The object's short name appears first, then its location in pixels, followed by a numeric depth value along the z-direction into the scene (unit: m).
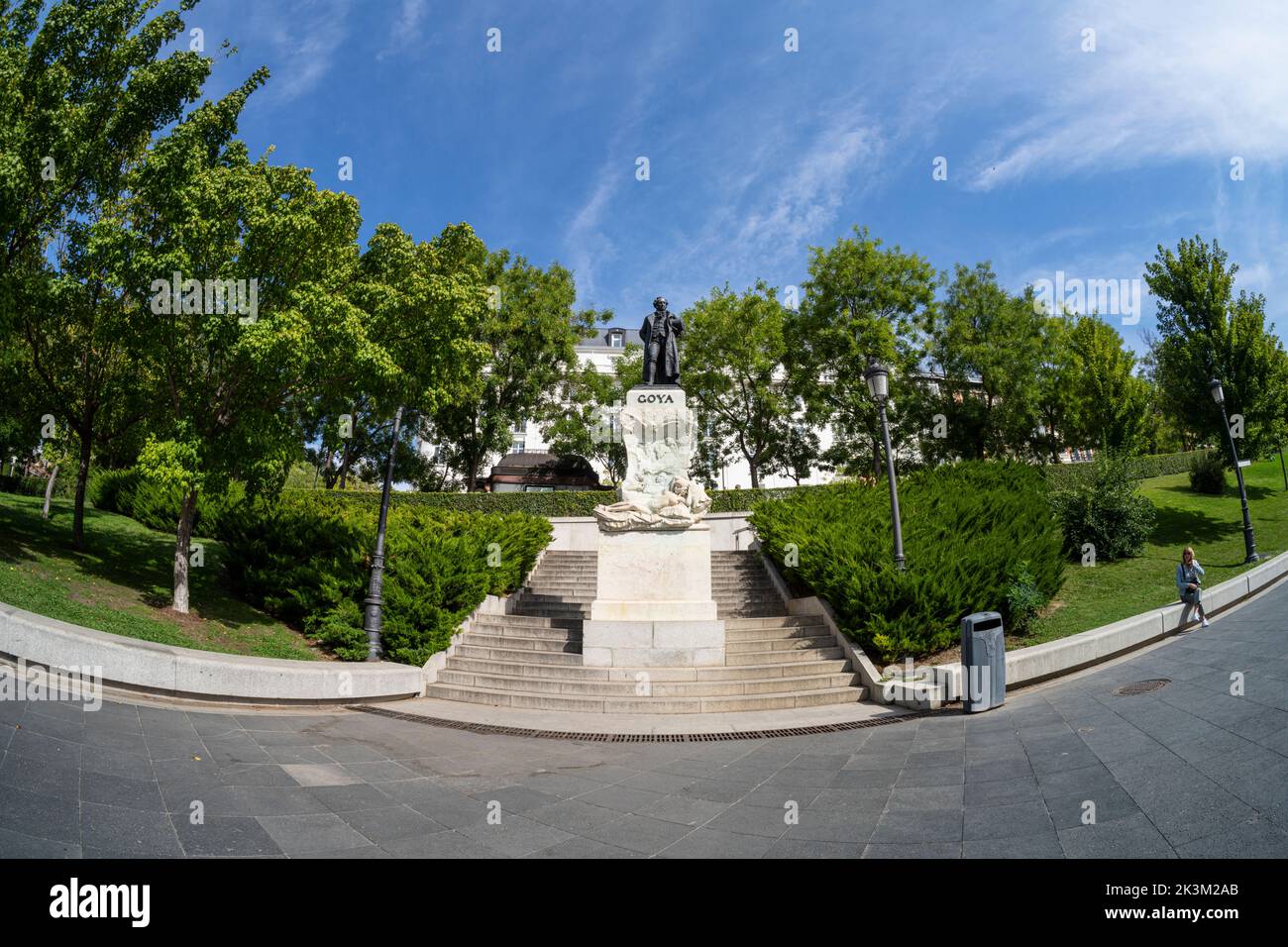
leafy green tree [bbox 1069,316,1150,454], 30.62
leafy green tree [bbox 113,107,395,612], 11.35
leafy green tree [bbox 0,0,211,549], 12.63
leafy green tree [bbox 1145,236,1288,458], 22.78
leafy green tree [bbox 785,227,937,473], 30.78
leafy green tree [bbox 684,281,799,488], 31.59
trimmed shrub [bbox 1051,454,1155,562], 18.66
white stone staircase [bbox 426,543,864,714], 10.88
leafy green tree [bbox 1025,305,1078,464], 33.75
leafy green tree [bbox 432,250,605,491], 32.00
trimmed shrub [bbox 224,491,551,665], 12.72
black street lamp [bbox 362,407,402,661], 12.12
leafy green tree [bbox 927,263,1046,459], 31.33
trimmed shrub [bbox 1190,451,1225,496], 28.28
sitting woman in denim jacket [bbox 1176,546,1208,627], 12.48
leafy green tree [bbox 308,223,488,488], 12.74
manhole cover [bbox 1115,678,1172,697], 8.69
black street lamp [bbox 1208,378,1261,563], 18.08
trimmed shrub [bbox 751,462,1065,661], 11.60
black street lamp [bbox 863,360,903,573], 13.30
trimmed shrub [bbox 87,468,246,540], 20.59
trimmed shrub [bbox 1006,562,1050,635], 12.78
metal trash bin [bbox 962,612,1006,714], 9.42
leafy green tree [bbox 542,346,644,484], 33.59
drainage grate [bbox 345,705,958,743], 9.09
